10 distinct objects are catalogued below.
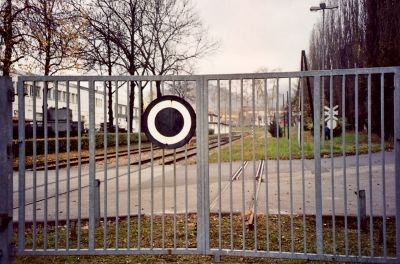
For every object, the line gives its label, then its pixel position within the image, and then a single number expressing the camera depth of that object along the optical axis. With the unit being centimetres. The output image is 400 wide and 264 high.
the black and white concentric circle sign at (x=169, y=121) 454
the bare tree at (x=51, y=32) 1524
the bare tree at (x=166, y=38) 3189
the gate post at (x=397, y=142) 408
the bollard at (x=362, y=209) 541
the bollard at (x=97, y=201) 544
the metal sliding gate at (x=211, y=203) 428
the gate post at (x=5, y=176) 383
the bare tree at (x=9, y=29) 1476
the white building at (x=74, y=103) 4334
